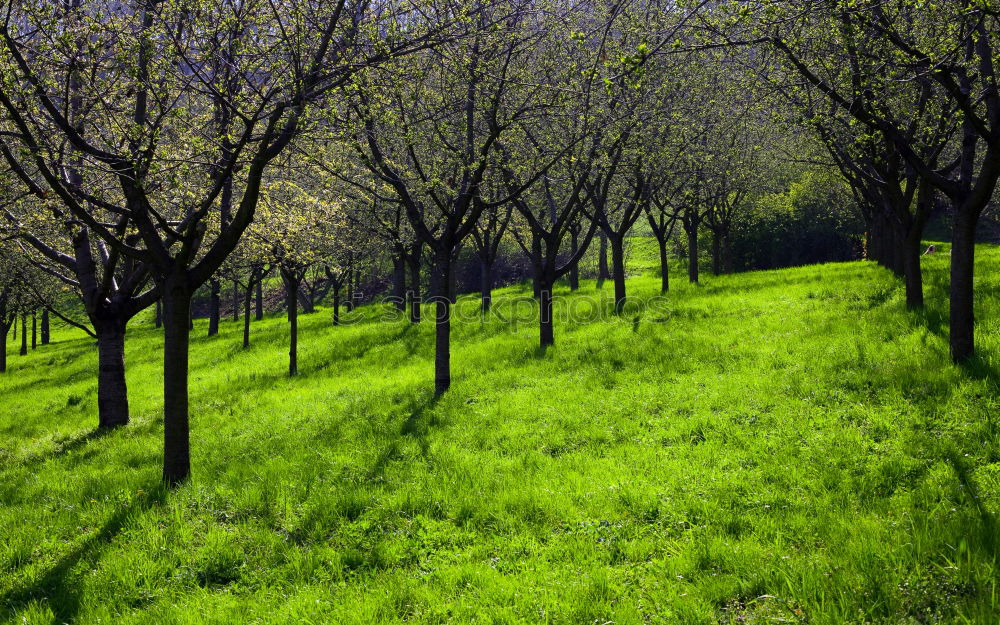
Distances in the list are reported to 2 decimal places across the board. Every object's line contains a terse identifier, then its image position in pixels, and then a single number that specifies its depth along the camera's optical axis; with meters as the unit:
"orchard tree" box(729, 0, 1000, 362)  8.18
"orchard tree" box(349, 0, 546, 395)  11.84
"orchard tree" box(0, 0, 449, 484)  7.48
